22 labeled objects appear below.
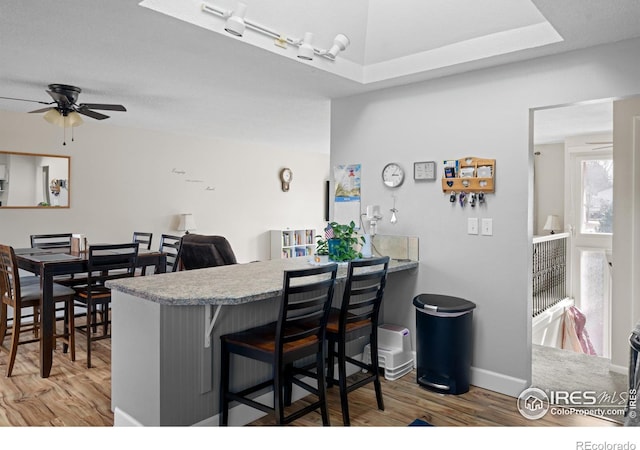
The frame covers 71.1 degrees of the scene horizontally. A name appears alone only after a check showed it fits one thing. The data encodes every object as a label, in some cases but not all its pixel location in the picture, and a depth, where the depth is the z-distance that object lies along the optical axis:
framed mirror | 4.64
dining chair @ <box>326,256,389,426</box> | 2.43
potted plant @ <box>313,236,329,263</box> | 3.38
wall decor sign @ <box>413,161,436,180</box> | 3.31
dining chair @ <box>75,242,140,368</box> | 3.42
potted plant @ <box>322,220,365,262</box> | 3.20
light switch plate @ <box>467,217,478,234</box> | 3.11
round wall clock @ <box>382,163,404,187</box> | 3.49
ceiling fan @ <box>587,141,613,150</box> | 6.10
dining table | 3.23
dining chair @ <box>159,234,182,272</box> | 4.39
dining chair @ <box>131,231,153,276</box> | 4.92
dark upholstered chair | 4.55
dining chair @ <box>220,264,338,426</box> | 2.11
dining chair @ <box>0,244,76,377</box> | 3.26
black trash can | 2.92
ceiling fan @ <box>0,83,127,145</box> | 3.68
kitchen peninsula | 2.14
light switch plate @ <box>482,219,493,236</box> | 3.04
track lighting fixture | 2.39
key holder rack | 3.02
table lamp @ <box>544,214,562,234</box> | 6.52
